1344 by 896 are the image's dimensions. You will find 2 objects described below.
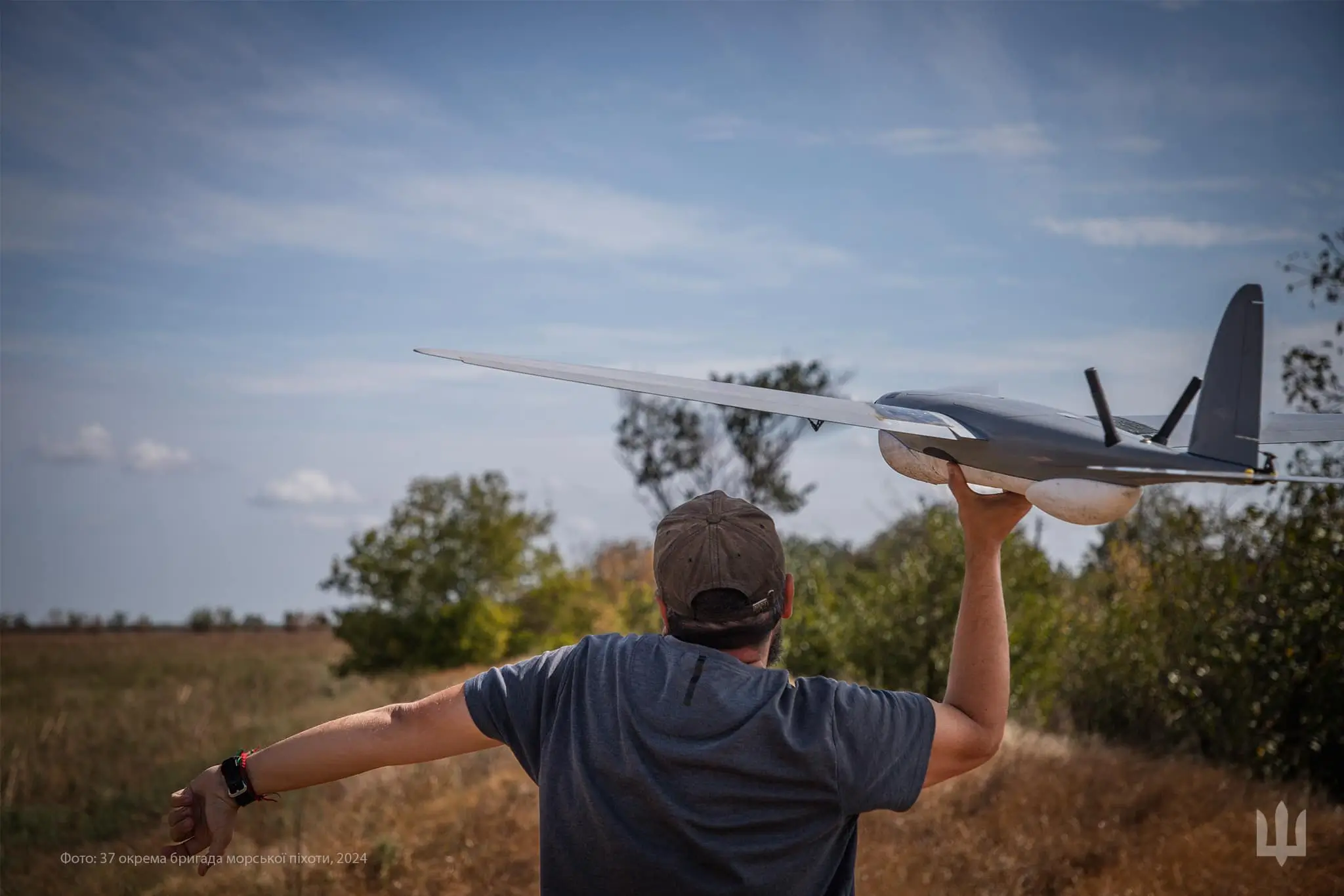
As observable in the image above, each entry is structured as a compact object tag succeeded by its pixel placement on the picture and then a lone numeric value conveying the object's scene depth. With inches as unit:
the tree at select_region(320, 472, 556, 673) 708.7
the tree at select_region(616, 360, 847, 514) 1018.7
